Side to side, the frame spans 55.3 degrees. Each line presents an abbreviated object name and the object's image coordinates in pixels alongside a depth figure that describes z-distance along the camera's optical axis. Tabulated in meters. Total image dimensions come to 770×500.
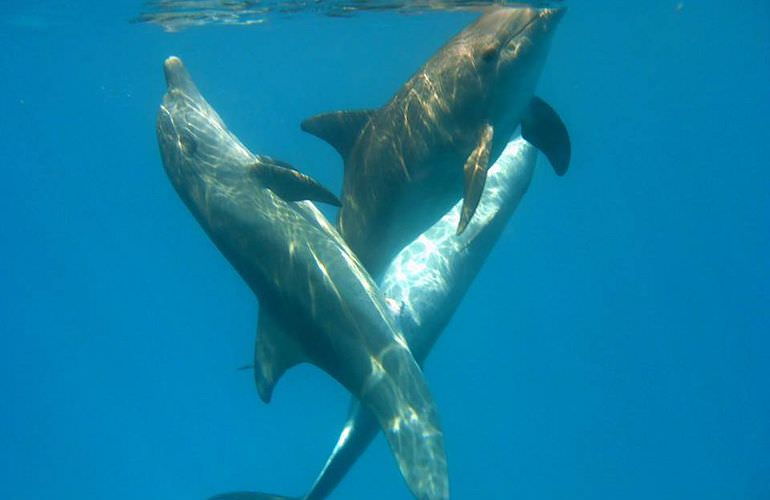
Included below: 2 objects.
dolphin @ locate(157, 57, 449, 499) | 6.86
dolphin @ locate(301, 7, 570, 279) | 7.14
